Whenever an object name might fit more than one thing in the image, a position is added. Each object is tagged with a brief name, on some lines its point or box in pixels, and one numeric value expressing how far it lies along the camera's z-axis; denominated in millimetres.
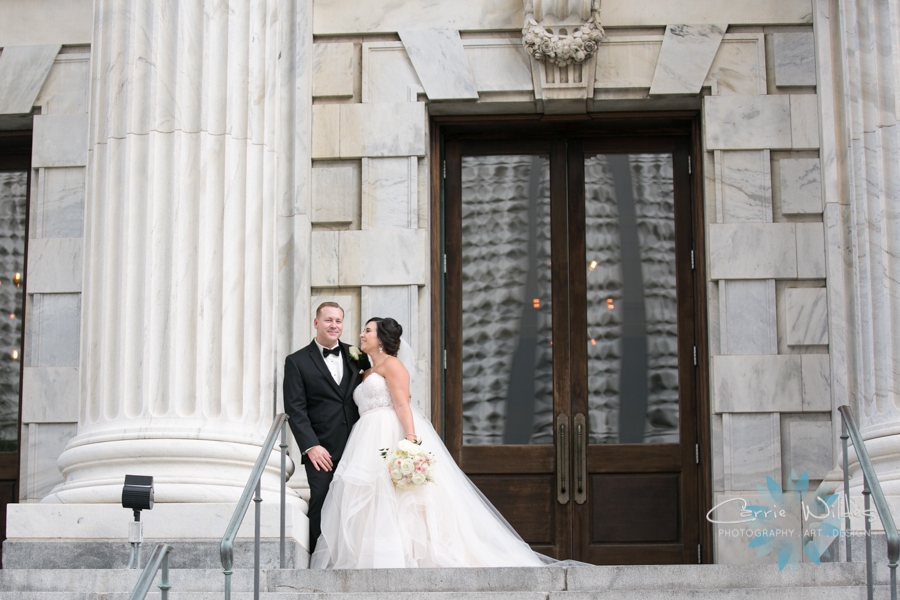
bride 9000
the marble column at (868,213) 9461
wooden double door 11148
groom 9484
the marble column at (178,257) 9172
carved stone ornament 11203
